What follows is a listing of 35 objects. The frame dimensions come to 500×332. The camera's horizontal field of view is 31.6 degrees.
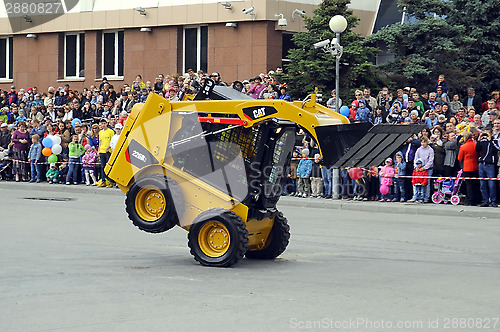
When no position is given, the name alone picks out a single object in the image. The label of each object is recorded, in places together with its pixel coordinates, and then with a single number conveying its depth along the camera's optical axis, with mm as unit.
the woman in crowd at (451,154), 22641
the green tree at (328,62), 29531
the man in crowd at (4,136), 32188
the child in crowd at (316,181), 24922
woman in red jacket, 22141
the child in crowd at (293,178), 25359
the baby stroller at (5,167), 31453
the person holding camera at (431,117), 24891
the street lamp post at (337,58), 24250
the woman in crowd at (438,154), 22922
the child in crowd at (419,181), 22891
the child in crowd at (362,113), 25141
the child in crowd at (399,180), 23297
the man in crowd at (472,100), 27703
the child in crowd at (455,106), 26256
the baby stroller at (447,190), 22531
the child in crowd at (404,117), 24422
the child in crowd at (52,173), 29922
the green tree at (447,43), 30297
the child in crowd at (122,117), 28219
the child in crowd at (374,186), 23953
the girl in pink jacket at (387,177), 23516
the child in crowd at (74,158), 29266
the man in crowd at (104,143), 28000
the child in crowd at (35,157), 30422
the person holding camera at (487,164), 21734
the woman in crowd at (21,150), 31125
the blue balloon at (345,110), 25609
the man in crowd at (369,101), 25878
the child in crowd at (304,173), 24953
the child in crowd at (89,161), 28766
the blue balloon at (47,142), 29784
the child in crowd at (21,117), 33250
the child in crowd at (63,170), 29859
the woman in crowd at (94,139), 29109
